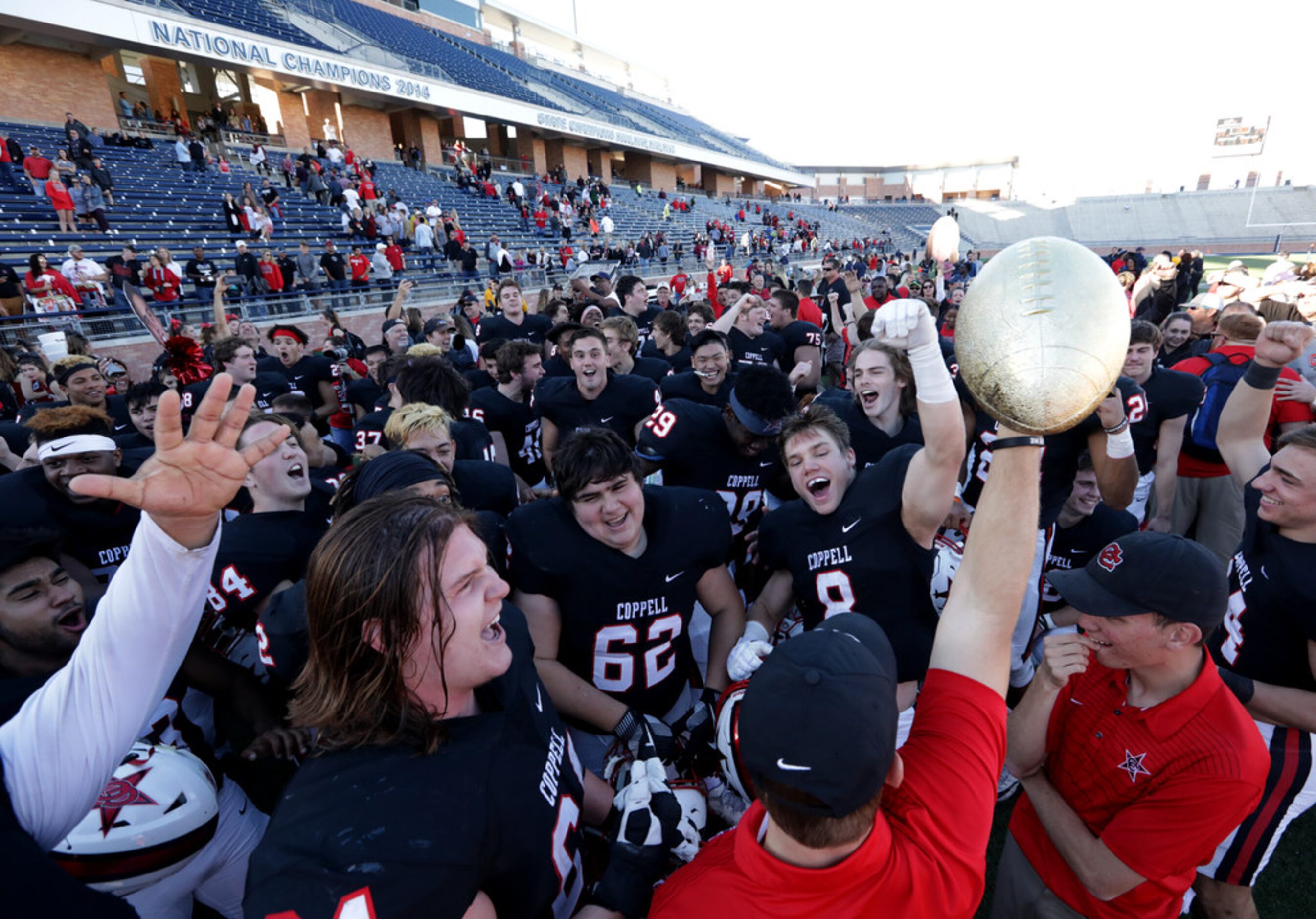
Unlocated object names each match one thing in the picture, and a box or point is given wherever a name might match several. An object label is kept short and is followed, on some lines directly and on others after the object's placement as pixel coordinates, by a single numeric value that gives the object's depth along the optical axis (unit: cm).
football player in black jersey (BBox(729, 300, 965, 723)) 224
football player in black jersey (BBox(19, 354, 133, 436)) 491
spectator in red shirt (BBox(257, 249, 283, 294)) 1234
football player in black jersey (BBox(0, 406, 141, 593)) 306
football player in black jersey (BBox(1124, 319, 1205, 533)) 417
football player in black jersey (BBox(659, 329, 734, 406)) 460
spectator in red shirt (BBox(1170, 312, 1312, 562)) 434
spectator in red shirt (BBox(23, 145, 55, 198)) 1268
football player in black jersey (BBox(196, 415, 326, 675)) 271
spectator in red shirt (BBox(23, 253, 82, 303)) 960
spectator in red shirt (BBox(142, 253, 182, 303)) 1079
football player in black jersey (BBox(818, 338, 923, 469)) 351
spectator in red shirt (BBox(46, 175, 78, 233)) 1222
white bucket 814
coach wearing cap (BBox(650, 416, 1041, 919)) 110
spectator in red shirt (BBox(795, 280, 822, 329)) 801
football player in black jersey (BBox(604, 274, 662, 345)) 880
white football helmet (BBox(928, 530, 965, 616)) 297
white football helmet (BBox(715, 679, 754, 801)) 189
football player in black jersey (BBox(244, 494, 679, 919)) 116
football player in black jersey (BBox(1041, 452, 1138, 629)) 336
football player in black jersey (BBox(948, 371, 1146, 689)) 326
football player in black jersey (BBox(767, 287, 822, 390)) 655
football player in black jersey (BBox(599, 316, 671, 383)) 572
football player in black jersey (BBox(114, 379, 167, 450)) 450
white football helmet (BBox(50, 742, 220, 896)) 171
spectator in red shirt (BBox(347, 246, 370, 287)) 1438
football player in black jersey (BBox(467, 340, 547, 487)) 513
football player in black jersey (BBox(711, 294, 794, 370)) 650
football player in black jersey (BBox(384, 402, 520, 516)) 315
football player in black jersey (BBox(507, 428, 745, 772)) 245
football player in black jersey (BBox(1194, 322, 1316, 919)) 210
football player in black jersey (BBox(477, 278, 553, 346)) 756
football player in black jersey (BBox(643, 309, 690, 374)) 669
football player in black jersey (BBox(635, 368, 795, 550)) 374
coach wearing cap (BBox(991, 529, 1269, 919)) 171
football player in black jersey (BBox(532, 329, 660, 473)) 456
